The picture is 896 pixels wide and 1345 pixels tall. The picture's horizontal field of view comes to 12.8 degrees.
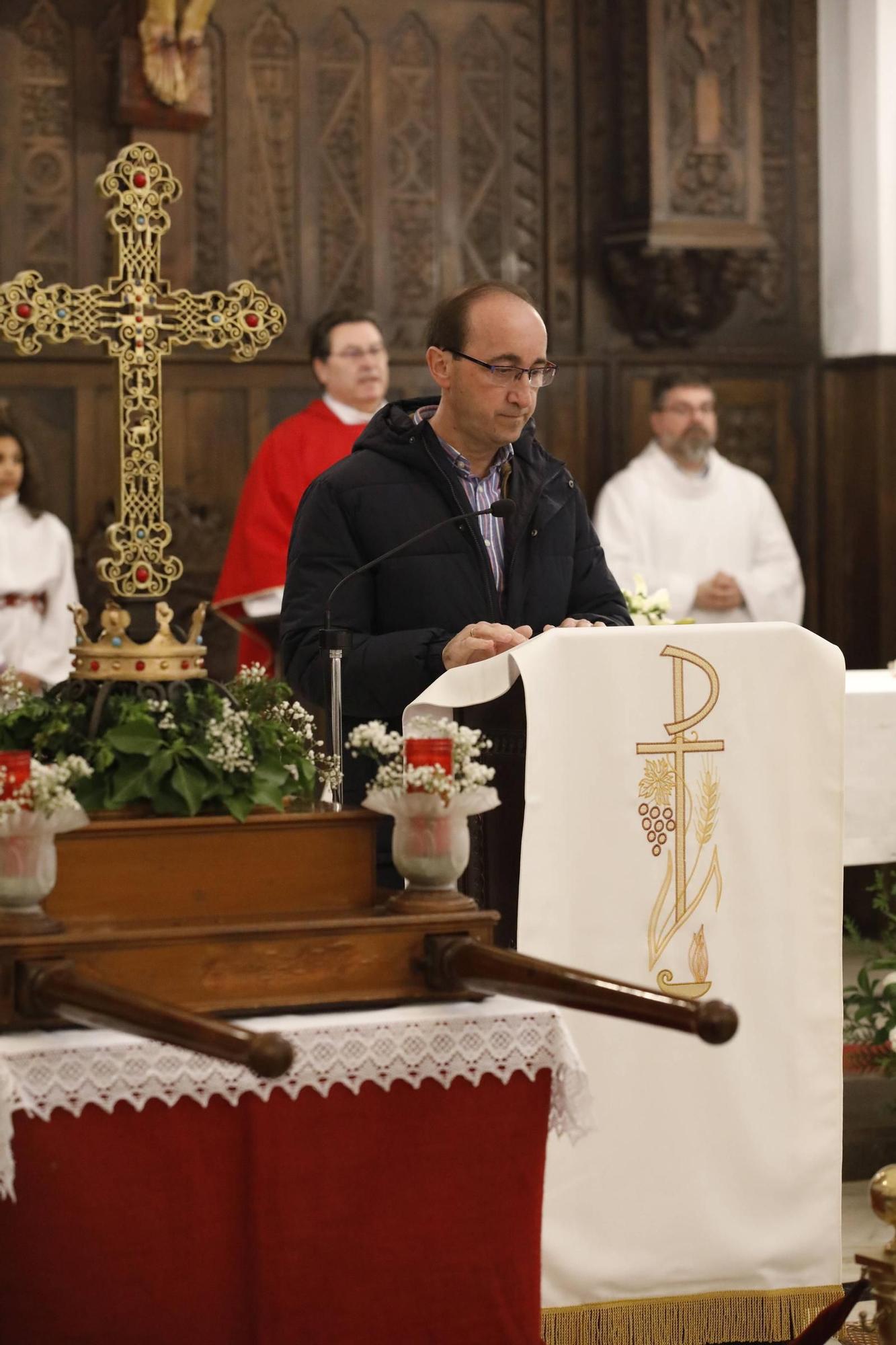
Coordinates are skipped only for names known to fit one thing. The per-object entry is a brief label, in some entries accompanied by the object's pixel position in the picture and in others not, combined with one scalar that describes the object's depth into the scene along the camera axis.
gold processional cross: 6.50
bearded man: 16.46
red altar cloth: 5.08
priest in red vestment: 15.07
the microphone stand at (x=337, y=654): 6.55
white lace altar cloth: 5.05
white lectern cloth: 7.09
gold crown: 5.95
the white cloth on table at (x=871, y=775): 9.32
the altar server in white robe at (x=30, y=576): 15.07
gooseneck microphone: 6.64
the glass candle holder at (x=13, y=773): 5.15
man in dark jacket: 7.67
